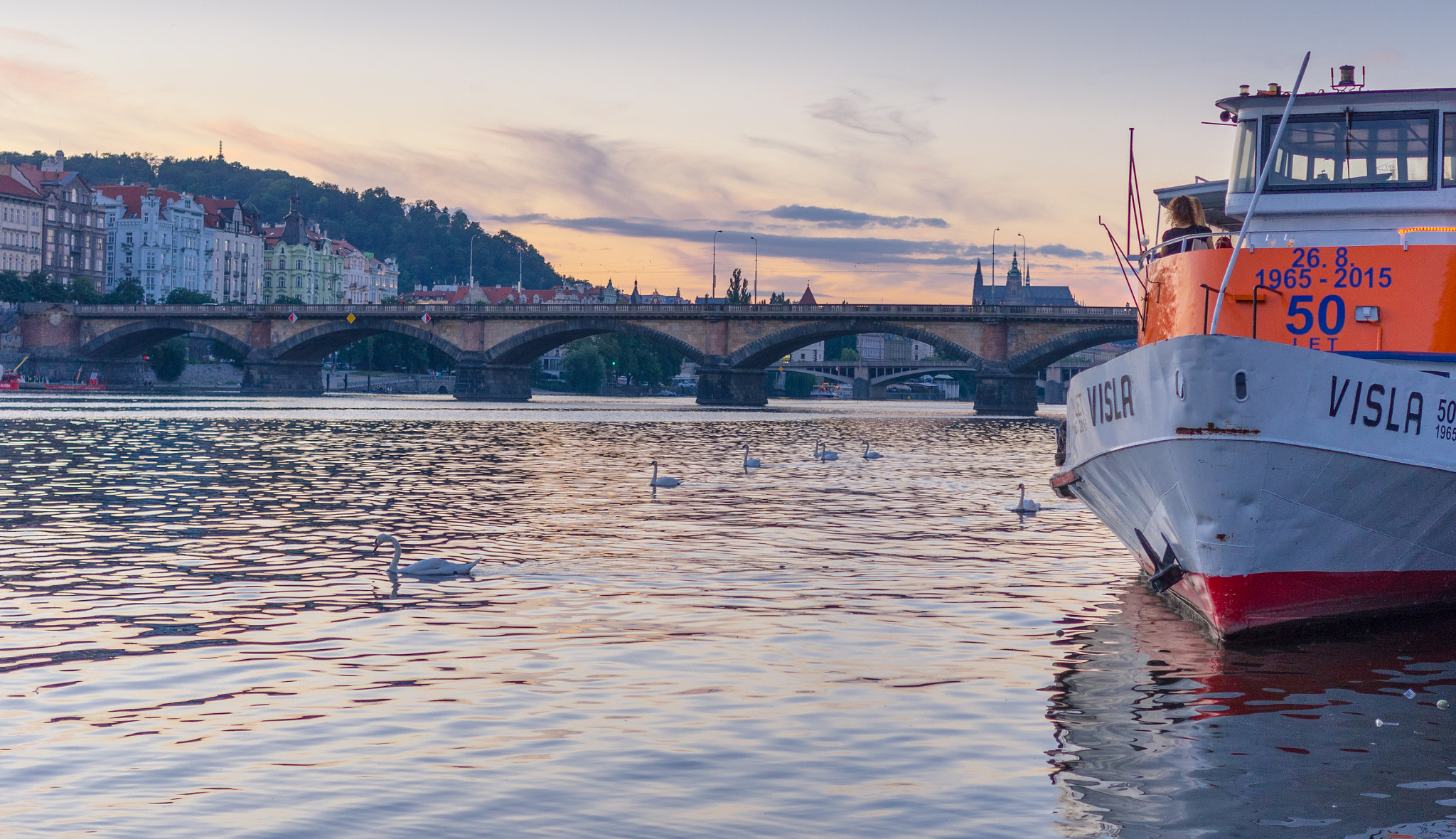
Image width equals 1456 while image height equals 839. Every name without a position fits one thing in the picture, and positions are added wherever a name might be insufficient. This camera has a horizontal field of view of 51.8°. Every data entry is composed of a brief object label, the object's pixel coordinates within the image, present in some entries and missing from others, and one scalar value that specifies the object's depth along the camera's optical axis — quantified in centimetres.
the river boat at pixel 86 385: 11762
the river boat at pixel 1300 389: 1308
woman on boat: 1667
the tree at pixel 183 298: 16275
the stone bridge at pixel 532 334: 11231
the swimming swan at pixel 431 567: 1778
